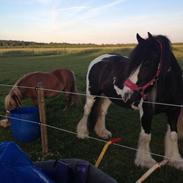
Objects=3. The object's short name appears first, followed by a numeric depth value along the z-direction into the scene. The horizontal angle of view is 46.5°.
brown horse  4.51
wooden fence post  3.24
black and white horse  2.55
